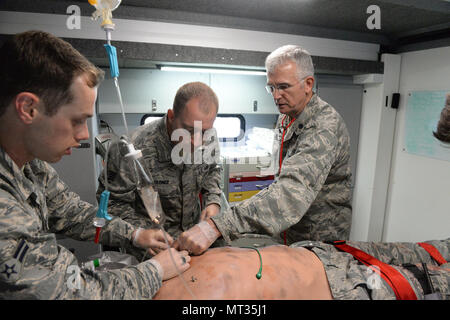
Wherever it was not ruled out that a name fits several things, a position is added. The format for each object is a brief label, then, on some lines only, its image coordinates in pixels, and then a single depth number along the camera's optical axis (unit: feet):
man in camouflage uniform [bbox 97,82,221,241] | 4.97
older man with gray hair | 4.23
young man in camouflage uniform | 2.51
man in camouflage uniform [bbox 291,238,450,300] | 4.03
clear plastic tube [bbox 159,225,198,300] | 3.51
